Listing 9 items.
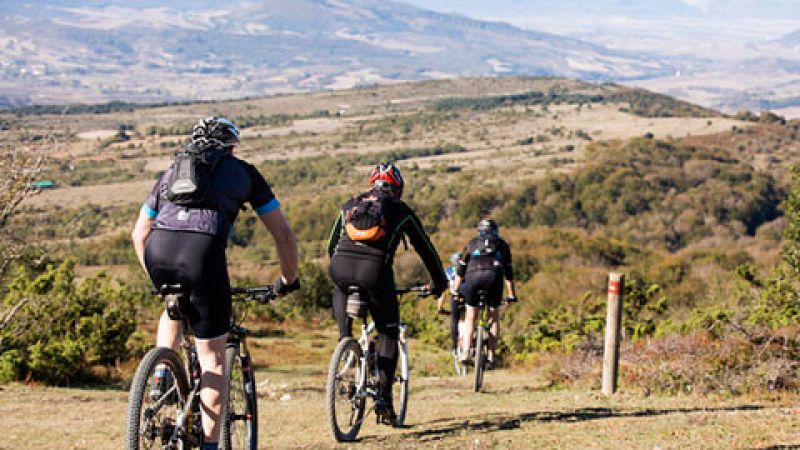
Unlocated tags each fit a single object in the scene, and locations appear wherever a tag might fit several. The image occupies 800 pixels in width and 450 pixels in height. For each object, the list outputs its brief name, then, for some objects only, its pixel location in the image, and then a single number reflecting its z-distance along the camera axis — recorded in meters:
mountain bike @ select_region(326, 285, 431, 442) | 13.55
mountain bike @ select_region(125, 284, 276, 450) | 9.36
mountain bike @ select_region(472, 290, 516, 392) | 21.02
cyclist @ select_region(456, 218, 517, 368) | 21.55
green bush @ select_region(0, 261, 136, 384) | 21.50
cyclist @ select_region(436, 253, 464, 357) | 23.31
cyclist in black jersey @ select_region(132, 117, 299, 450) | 9.55
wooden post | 19.12
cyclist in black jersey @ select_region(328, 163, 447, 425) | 13.41
